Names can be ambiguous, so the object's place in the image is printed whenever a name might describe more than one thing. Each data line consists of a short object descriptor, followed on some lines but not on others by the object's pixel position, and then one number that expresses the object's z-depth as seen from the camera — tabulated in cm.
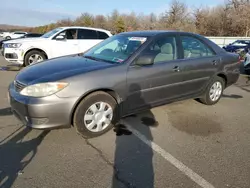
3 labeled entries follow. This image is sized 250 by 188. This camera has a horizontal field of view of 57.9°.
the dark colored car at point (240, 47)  1622
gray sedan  303
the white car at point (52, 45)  812
